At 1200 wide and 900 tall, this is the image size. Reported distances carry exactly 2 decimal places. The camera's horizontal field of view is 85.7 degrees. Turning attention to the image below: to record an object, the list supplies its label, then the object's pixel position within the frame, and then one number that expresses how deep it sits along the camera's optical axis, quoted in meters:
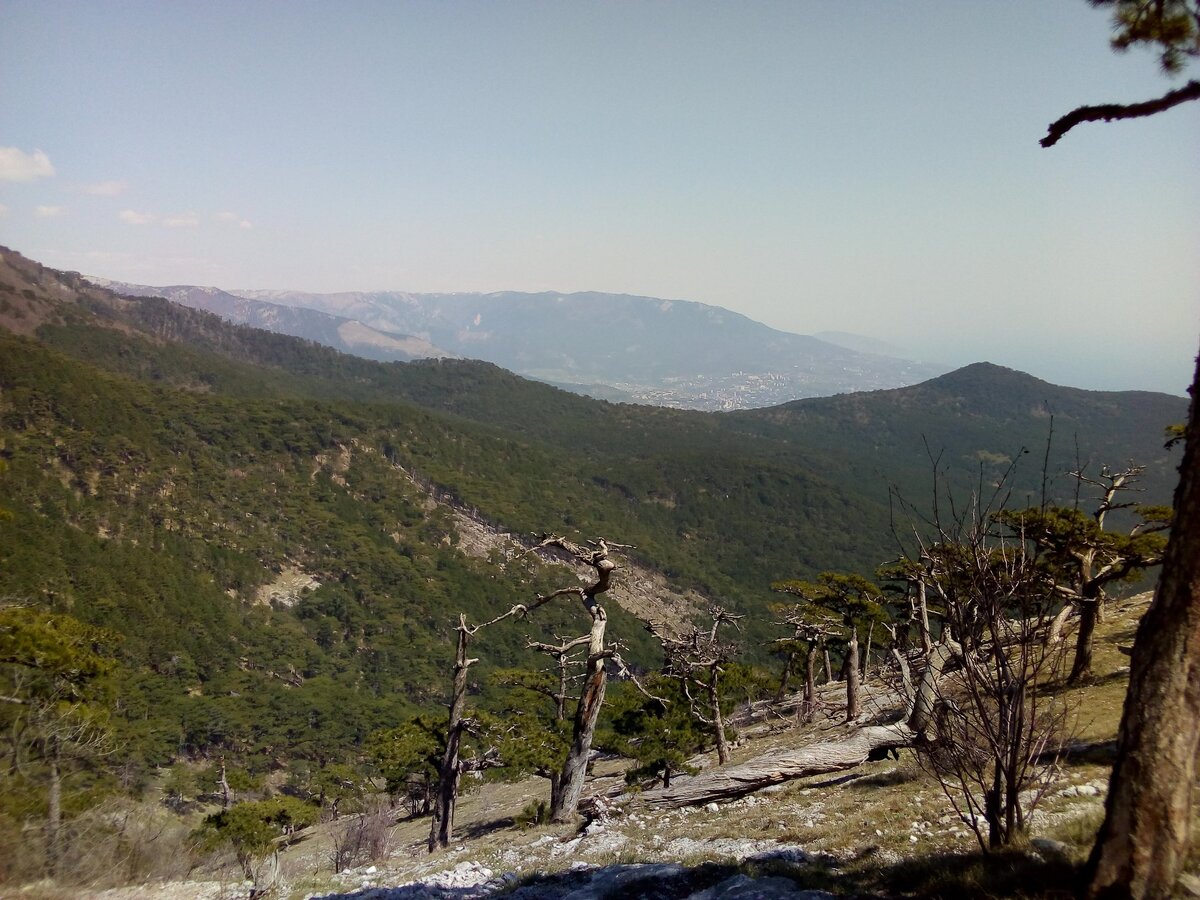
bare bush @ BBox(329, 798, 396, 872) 17.11
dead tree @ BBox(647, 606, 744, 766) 19.09
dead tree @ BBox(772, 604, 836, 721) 23.03
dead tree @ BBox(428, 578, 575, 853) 15.00
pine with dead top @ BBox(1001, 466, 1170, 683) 13.43
